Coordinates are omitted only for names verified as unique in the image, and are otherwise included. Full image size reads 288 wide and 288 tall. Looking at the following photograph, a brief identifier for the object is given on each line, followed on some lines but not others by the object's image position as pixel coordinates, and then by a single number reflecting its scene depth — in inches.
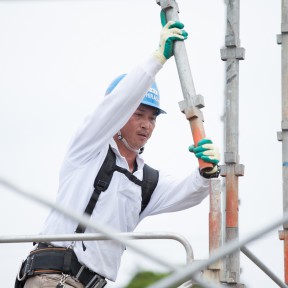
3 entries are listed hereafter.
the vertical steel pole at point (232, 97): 546.9
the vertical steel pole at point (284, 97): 621.6
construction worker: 363.3
